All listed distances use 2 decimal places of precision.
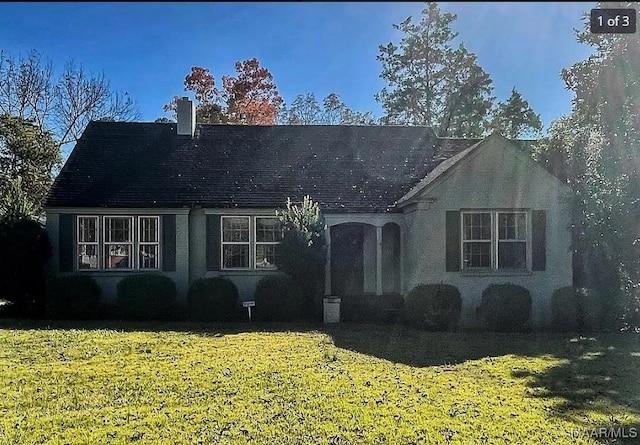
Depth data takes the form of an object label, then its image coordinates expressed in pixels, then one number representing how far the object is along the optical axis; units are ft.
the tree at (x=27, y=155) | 83.92
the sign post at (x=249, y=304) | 46.34
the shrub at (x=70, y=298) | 48.08
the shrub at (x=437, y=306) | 42.52
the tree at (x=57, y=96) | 89.30
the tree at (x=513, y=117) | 117.60
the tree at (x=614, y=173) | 43.06
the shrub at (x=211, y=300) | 48.11
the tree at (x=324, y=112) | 124.06
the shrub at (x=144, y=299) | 48.32
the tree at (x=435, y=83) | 113.39
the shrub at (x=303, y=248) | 48.24
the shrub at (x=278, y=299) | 48.03
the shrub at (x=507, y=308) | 42.93
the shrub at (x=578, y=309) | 43.78
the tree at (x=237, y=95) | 107.76
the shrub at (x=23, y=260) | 50.03
